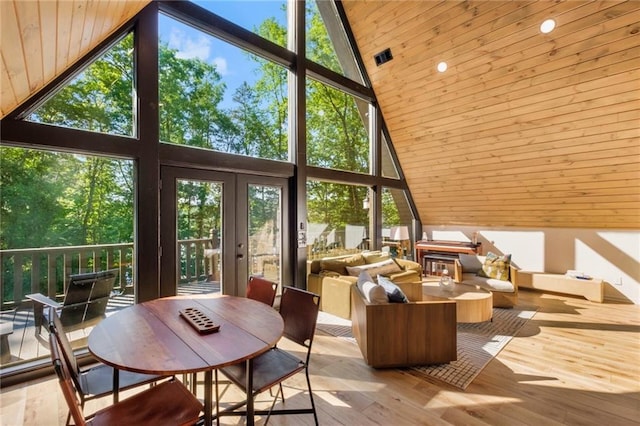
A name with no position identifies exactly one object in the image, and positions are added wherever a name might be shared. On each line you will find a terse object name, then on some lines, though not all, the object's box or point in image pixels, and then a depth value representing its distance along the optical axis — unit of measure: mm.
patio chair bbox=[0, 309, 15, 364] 2410
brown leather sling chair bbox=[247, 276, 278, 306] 2449
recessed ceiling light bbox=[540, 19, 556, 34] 3451
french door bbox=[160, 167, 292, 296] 3266
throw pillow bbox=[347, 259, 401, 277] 4402
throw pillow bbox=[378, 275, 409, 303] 2768
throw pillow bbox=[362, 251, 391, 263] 4922
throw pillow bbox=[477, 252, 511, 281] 4645
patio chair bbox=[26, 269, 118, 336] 2727
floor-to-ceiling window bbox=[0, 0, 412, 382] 2625
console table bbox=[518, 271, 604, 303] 4773
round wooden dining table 1352
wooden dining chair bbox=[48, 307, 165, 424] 1479
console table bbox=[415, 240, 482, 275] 6129
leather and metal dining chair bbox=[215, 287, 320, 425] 1757
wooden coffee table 3549
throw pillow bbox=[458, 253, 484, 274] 5082
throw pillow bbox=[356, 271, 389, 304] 2762
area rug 2607
